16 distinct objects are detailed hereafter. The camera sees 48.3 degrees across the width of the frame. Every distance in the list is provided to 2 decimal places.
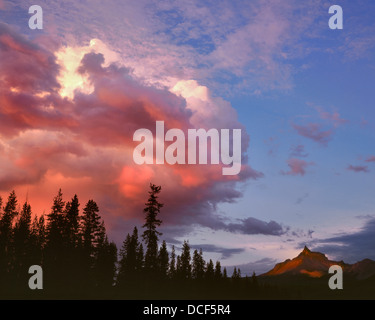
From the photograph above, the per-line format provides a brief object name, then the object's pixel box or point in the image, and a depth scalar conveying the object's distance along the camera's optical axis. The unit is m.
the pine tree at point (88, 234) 78.44
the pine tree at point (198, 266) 131.38
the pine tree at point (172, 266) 131.32
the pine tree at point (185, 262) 122.89
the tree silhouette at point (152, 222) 64.12
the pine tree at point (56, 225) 76.31
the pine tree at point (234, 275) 153.52
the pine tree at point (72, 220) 77.25
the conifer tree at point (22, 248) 88.75
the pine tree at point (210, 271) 130.19
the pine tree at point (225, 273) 145.52
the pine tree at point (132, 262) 93.81
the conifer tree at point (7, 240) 86.25
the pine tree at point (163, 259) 103.05
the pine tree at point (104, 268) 91.81
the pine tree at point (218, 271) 135.19
